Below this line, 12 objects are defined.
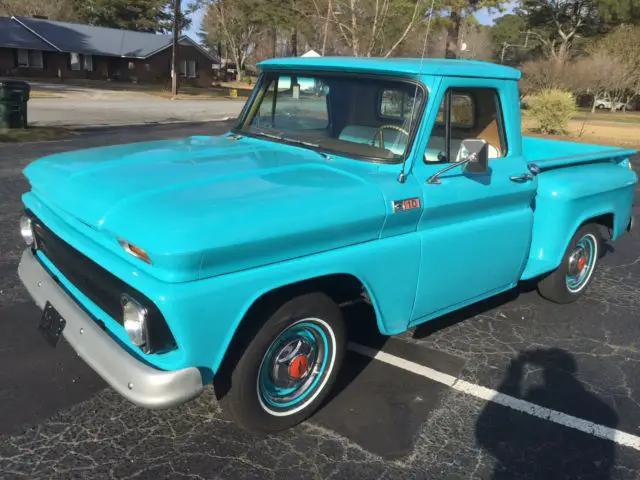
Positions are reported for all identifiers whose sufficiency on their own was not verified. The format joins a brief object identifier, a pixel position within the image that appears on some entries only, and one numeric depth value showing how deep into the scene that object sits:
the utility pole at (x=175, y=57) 34.62
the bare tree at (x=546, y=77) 32.47
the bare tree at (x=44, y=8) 60.44
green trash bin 13.52
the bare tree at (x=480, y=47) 45.65
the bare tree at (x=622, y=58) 33.84
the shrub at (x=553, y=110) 19.91
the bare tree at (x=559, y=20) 51.44
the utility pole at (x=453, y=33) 18.16
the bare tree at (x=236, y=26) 54.84
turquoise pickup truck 2.44
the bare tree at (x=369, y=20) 18.12
